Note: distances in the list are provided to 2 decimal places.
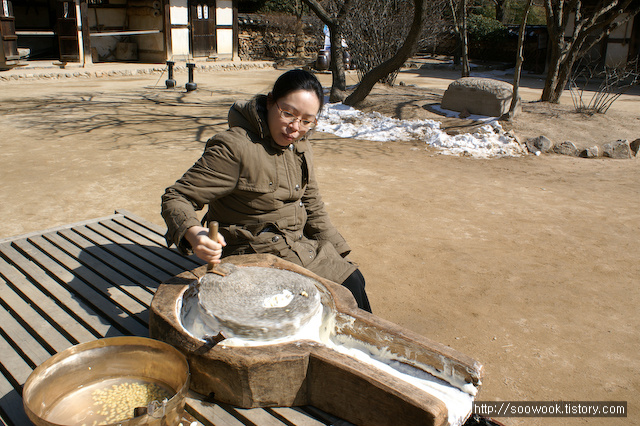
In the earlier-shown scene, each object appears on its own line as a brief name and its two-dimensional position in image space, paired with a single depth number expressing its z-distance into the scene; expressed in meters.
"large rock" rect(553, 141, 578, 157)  7.35
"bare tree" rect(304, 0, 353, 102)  9.95
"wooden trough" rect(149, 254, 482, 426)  1.58
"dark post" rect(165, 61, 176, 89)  11.99
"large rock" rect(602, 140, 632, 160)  7.31
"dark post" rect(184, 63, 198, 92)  11.58
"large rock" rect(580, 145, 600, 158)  7.31
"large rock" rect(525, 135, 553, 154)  7.44
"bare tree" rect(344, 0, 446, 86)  11.91
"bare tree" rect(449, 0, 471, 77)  11.23
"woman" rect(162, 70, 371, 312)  2.14
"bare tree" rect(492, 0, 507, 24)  23.96
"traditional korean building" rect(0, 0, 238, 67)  16.78
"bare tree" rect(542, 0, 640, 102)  8.98
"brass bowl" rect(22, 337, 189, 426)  1.64
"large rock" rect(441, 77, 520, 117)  8.38
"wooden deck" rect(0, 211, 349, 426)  1.75
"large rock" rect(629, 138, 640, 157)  7.44
